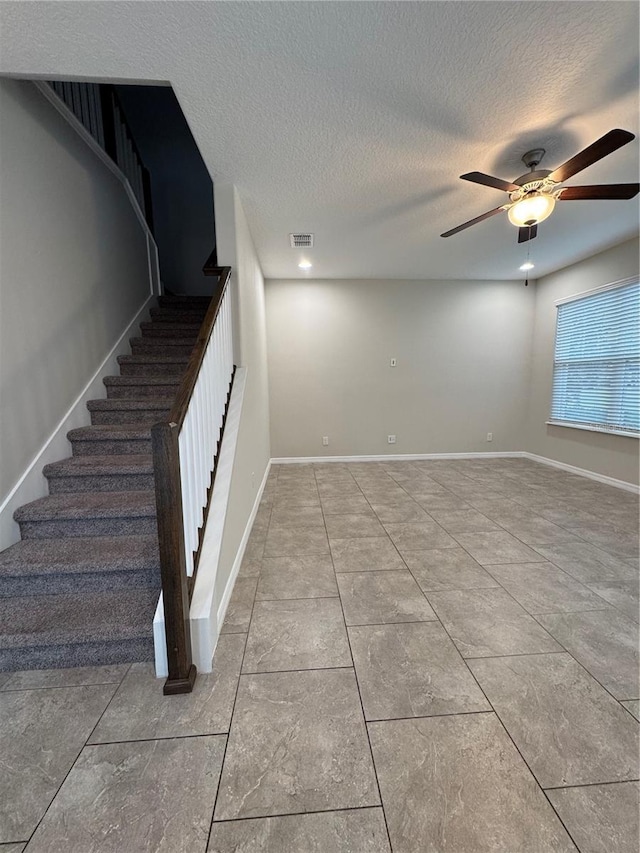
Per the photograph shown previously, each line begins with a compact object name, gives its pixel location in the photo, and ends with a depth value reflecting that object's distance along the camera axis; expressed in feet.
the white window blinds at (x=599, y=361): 12.74
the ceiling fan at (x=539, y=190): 6.50
